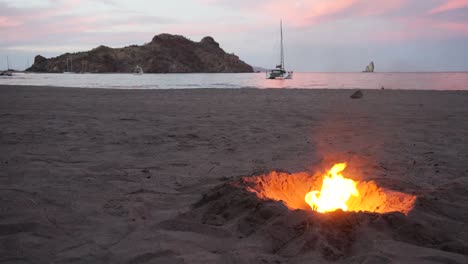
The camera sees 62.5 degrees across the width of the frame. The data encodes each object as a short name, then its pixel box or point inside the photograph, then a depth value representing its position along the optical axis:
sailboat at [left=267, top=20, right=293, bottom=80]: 77.25
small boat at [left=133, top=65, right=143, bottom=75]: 124.59
